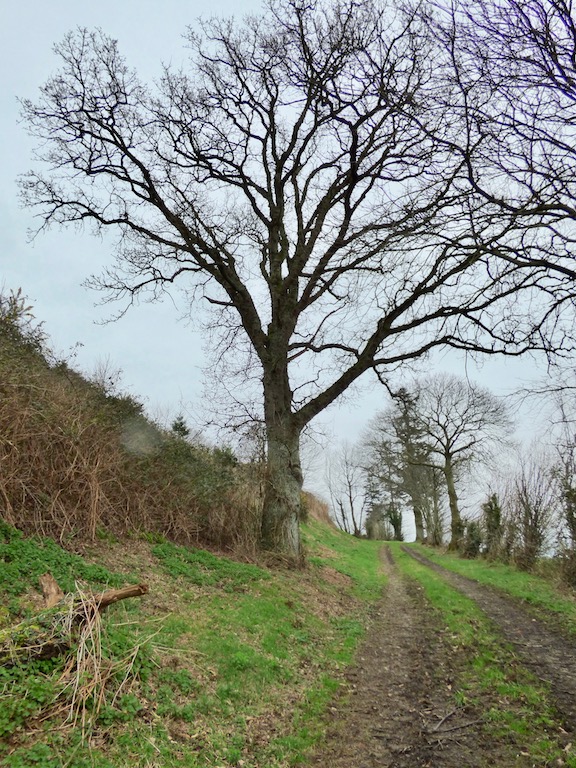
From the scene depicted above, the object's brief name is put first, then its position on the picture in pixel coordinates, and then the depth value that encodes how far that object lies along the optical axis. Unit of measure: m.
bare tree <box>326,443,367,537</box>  59.94
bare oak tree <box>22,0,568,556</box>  10.02
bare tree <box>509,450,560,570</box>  15.94
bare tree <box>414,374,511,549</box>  31.08
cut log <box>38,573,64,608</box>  4.62
